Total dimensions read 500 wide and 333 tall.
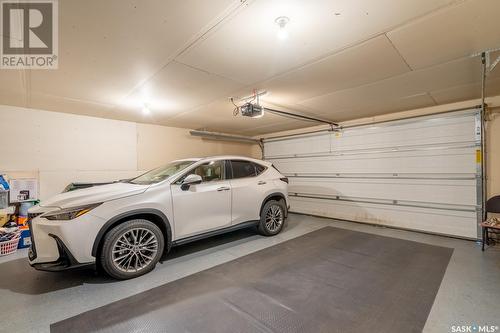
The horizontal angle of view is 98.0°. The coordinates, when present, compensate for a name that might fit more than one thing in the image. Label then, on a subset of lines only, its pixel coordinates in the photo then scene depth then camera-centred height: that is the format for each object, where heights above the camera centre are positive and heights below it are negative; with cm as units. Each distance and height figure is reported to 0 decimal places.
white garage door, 395 -17
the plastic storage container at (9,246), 333 -120
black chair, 354 -70
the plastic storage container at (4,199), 369 -51
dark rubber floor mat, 180 -131
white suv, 228 -60
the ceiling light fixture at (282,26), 174 +117
